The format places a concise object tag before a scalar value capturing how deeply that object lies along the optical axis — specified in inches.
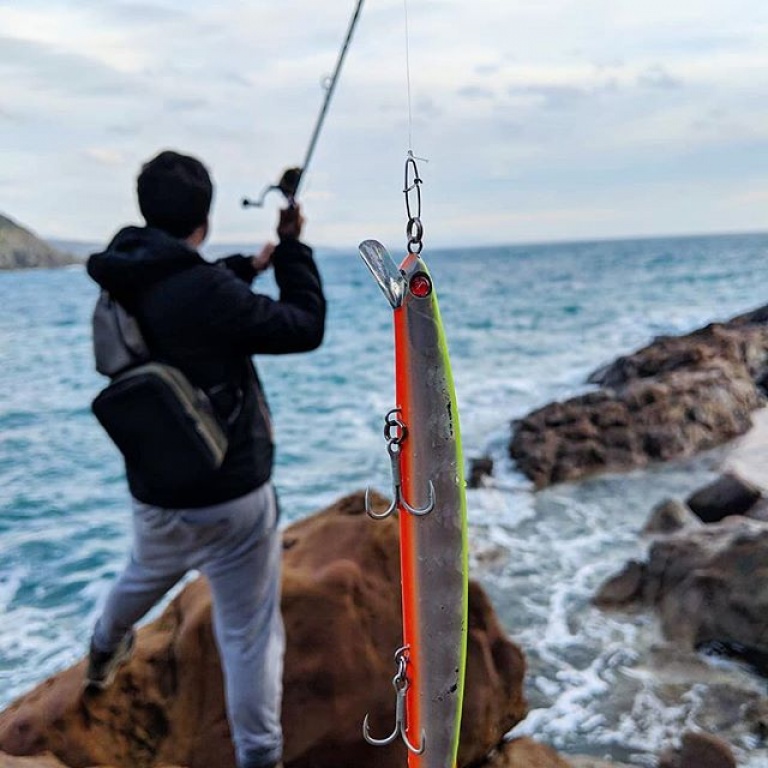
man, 100.6
